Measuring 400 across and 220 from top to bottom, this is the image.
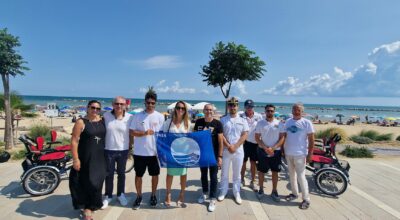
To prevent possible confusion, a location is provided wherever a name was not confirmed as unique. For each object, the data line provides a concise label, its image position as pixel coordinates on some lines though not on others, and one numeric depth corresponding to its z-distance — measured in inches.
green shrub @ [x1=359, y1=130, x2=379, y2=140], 592.2
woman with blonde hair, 168.9
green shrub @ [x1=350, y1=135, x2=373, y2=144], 538.8
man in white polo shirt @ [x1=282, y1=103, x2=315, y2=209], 173.6
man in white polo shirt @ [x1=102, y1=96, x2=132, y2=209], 164.7
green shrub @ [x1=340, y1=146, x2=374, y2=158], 372.5
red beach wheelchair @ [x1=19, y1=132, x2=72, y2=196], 184.7
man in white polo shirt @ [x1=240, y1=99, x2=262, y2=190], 212.7
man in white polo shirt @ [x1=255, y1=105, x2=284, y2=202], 184.2
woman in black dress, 146.5
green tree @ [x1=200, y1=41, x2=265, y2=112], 506.9
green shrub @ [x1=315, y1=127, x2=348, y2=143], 519.5
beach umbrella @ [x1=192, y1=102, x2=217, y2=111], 862.1
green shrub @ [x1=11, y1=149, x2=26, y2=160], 303.3
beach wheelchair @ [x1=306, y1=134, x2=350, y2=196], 195.8
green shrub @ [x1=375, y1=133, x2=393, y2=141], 577.3
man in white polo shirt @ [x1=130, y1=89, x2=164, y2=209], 164.6
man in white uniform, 177.0
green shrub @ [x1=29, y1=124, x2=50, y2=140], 401.1
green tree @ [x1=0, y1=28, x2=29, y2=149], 312.7
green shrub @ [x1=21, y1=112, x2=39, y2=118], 547.1
